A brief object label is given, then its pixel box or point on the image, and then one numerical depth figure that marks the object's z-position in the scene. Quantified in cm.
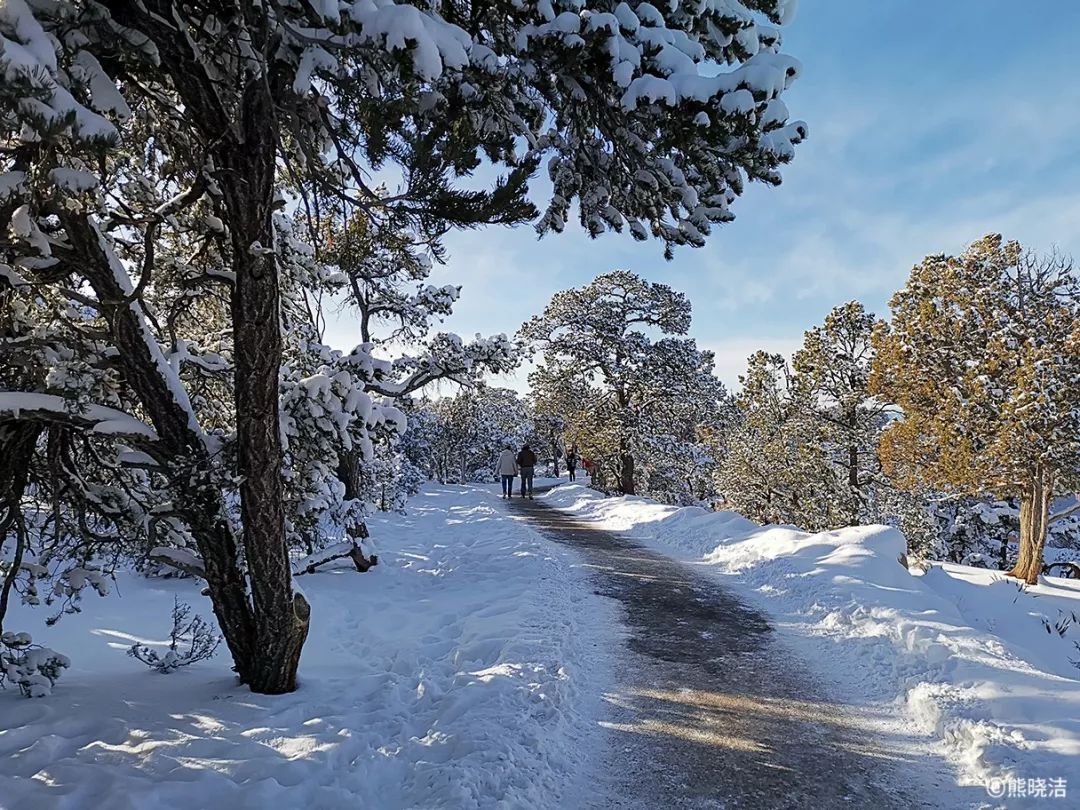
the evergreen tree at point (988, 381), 1295
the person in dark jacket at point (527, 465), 2375
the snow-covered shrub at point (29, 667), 449
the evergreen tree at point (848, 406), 2019
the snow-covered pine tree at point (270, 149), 279
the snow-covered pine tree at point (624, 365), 2133
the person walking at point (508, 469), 2417
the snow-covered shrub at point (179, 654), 531
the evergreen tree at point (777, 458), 2106
